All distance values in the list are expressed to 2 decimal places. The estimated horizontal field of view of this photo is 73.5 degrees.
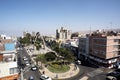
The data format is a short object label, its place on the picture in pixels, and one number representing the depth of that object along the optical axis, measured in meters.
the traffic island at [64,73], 24.92
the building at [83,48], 38.78
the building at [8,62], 15.18
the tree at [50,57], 36.14
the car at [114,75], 22.63
